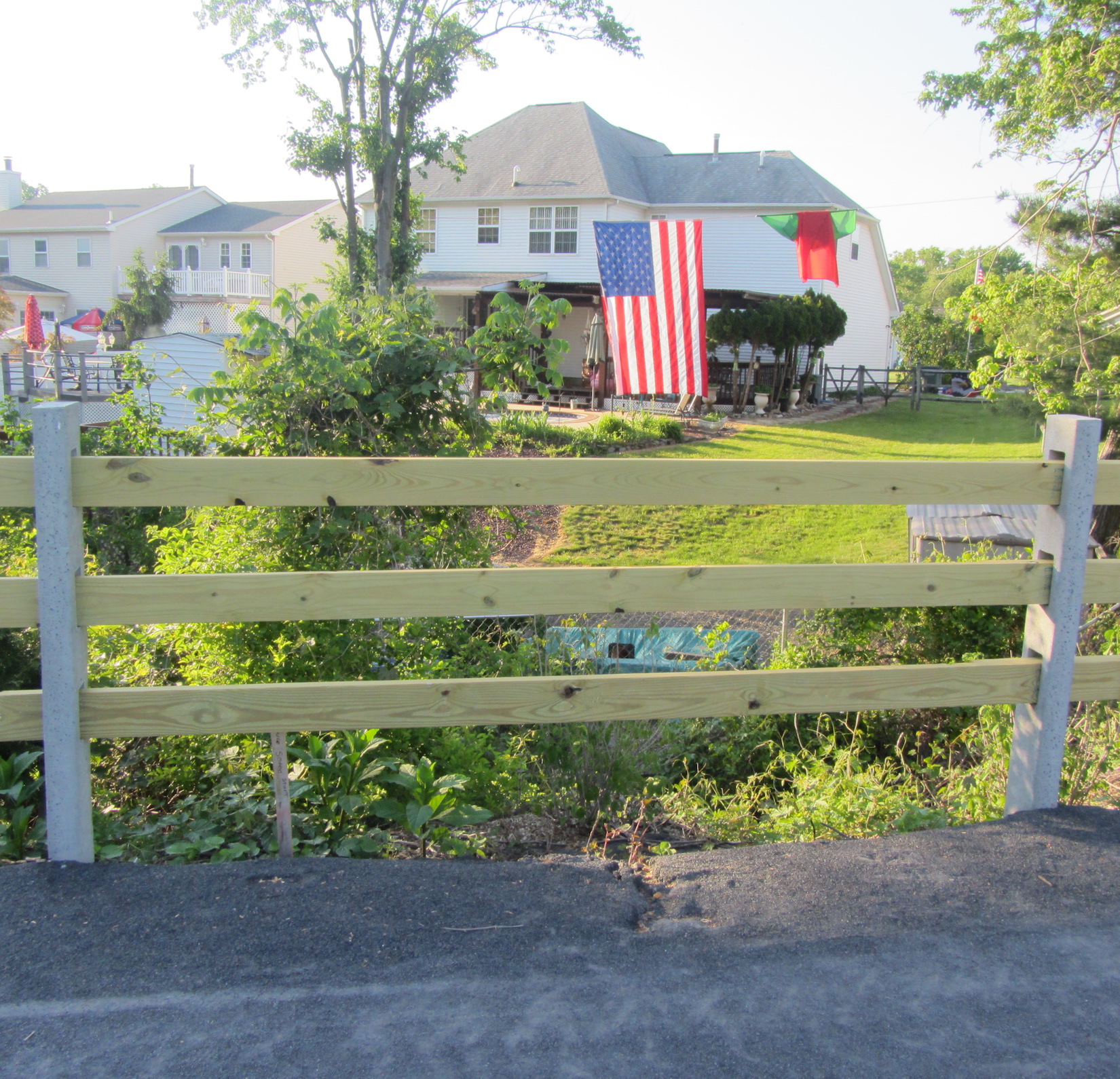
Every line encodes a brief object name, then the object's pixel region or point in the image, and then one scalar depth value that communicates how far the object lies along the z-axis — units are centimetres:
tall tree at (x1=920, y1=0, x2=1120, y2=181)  887
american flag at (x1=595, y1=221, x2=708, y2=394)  1541
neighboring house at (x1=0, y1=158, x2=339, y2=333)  3803
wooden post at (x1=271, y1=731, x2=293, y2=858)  286
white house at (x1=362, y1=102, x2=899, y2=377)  2708
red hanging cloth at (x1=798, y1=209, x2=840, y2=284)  1648
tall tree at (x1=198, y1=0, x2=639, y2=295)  2369
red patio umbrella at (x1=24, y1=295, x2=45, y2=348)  2503
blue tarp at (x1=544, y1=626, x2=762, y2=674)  504
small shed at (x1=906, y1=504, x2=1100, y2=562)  777
